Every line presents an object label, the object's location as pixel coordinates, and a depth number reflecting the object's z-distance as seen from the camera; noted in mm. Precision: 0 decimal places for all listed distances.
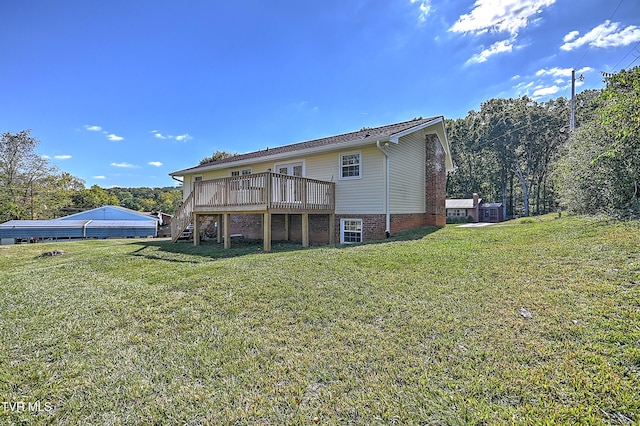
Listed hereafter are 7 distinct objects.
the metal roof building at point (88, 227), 20994
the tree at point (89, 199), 40250
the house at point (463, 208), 37062
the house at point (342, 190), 10789
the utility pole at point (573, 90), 18734
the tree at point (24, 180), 26766
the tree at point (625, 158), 6161
